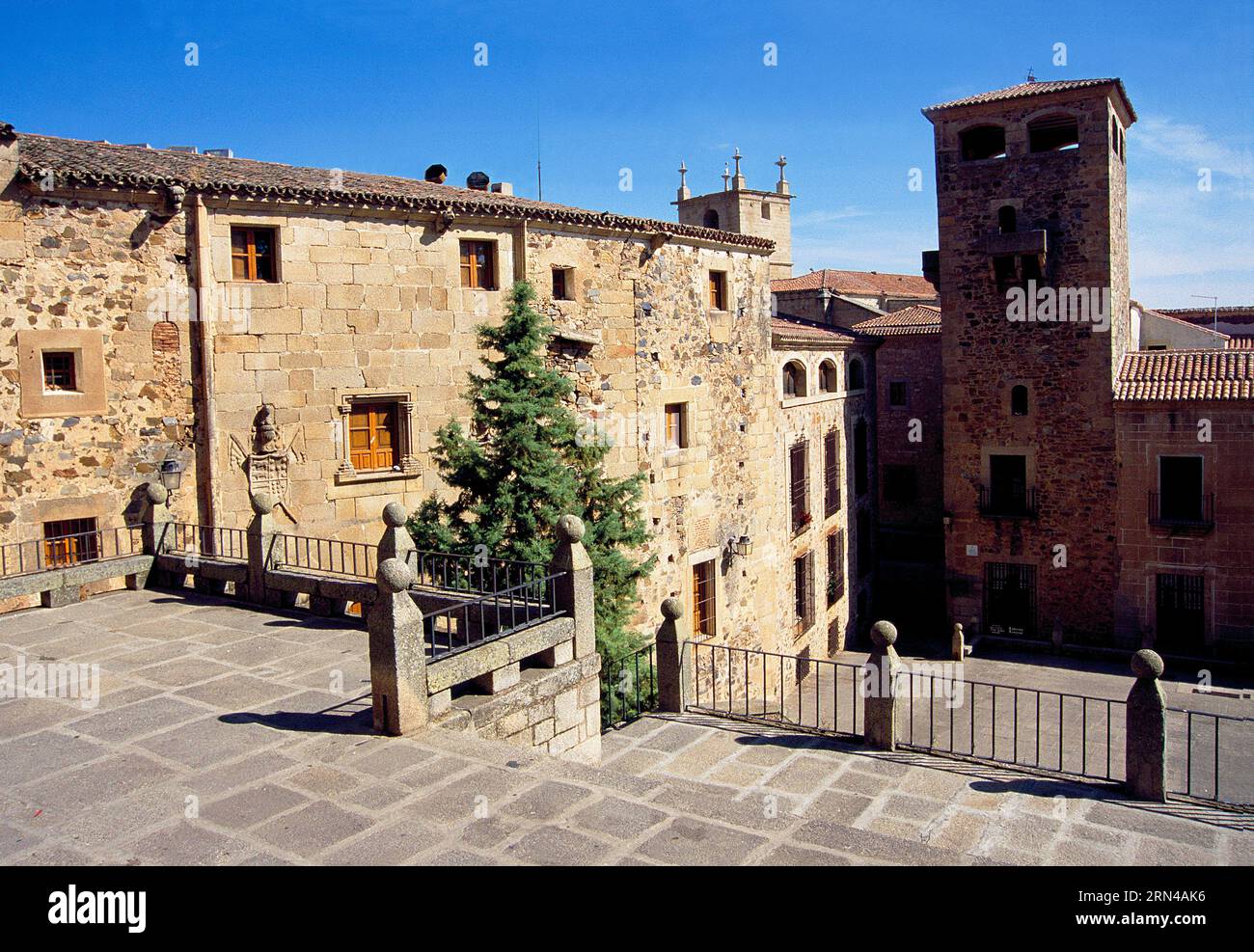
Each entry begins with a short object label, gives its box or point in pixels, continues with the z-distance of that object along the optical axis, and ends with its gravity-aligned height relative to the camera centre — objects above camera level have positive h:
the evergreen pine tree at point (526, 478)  13.96 -0.67
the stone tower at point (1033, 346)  24.50 +1.79
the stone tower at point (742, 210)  35.75 +7.97
